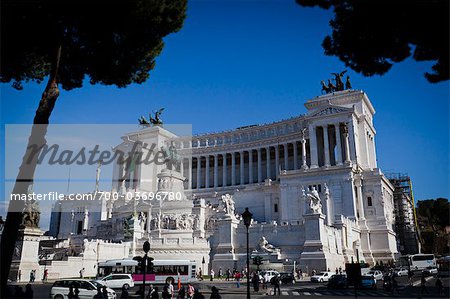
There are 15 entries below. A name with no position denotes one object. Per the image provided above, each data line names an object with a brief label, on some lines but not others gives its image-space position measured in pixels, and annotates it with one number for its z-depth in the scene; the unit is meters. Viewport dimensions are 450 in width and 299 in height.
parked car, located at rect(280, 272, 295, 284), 30.33
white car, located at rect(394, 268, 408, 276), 38.39
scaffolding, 59.94
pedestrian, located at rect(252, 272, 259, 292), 23.80
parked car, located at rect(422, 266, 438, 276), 38.49
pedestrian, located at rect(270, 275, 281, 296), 22.53
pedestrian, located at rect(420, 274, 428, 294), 21.61
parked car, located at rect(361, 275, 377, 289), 26.00
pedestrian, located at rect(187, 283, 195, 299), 19.06
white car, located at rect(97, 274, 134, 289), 26.59
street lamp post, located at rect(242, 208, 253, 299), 18.30
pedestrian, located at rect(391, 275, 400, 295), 22.87
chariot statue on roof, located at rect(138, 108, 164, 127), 82.84
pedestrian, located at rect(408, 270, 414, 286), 28.82
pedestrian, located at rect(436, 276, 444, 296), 21.34
